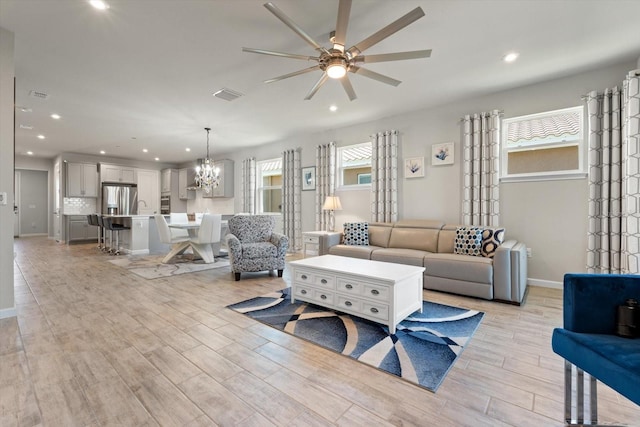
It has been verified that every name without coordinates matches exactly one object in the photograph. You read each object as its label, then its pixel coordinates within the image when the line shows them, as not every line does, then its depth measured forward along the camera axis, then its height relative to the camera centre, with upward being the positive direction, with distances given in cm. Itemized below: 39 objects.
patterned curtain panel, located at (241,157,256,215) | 780 +72
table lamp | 545 +14
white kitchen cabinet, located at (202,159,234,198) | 830 +93
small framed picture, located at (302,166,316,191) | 638 +76
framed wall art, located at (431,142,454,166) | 447 +94
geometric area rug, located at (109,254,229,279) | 455 -99
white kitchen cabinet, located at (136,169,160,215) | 960 +66
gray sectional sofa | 317 -60
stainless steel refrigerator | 880 +35
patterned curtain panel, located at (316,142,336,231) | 595 +71
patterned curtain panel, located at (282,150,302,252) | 662 +31
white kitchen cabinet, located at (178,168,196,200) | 946 +95
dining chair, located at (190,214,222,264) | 512 -50
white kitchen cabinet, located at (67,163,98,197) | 826 +91
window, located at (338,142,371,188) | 561 +94
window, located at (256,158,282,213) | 754 +69
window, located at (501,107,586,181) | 363 +90
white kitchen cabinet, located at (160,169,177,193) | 982 +110
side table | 477 -49
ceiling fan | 193 +132
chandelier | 598 +75
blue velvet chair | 122 -58
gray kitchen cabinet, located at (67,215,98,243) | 822 -58
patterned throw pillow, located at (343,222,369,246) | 479 -39
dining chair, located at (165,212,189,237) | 594 -24
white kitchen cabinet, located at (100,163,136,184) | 878 +117
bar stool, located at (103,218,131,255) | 645 -41
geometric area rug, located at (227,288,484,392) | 192 -104
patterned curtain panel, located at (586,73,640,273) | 293 +39
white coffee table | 245 -73
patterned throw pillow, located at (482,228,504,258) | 353 -35
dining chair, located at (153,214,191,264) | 532 -55
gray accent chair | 417 -52
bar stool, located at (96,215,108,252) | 680 -71
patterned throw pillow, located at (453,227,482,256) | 367 -39
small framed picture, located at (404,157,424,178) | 479 +77
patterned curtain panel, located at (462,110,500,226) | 402 +64
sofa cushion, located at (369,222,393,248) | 471 -37
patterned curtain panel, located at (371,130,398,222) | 500 +64
